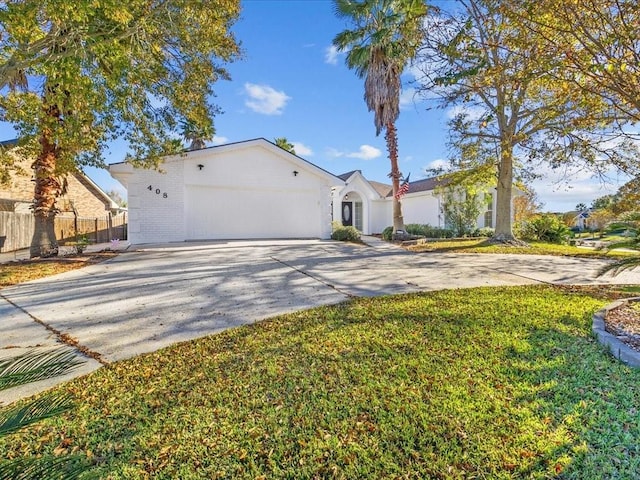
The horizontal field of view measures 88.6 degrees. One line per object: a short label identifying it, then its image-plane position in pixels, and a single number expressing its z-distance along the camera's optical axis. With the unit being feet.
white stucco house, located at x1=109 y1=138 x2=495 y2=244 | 46.60
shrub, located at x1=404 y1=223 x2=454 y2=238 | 62.18
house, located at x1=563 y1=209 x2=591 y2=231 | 114.48
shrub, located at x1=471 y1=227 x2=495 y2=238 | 62.59
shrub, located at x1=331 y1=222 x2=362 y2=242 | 54.15
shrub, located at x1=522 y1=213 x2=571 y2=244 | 57.21
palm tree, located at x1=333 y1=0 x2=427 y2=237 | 46.11
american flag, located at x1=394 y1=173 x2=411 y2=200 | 50.70
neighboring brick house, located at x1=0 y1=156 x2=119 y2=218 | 58.39
